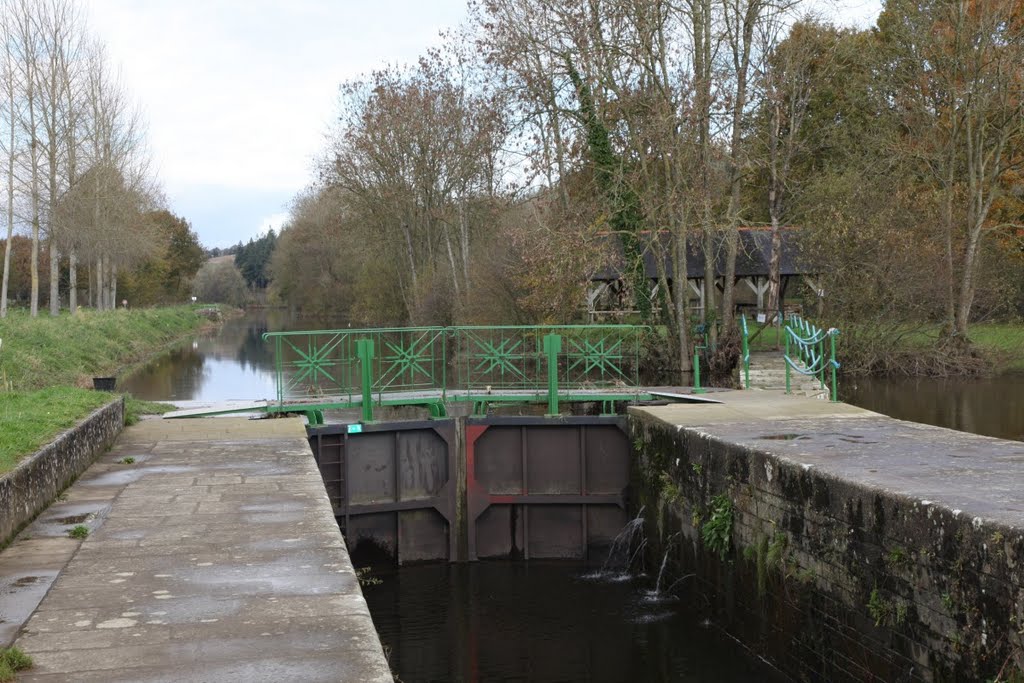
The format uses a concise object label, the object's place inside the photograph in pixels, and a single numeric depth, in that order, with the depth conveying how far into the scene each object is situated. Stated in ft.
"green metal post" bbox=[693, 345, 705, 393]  59.27
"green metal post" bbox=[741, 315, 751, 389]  62.18
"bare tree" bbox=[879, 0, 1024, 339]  105.70
